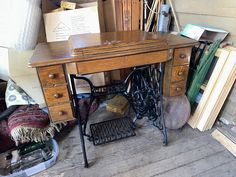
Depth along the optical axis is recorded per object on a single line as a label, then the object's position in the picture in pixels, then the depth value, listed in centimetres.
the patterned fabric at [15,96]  153
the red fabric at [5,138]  140
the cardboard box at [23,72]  151
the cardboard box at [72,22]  154
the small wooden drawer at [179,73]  129
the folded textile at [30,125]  134
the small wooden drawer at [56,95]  110
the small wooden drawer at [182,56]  123
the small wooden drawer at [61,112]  116
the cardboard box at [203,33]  140
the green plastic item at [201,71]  136
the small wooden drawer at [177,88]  136
